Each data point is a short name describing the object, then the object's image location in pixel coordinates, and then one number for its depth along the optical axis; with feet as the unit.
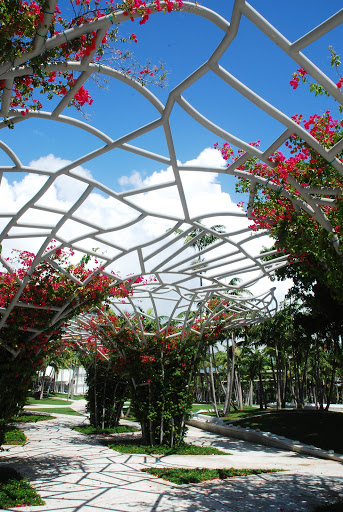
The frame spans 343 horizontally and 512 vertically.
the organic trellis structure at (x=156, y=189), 12.43
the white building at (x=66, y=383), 227.20
